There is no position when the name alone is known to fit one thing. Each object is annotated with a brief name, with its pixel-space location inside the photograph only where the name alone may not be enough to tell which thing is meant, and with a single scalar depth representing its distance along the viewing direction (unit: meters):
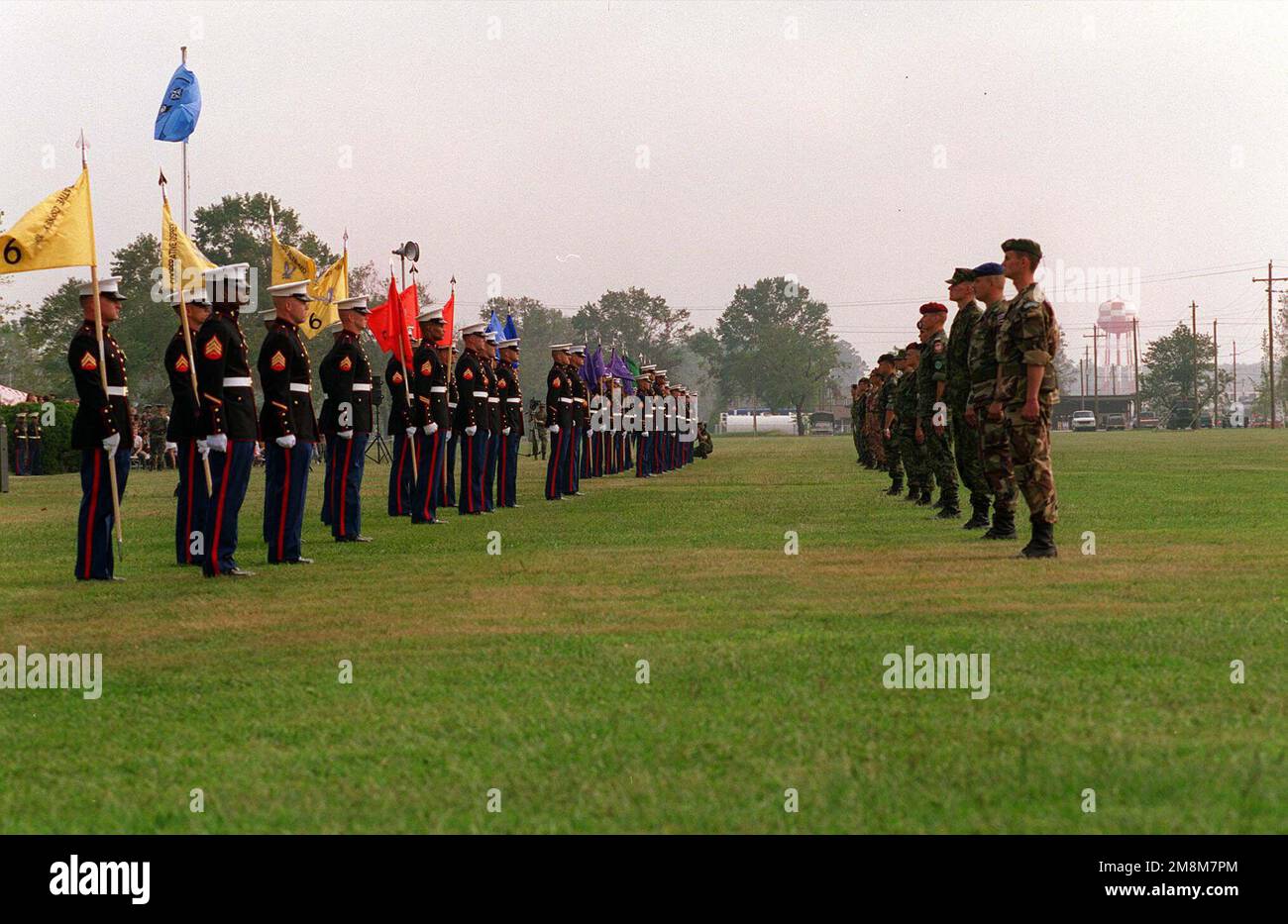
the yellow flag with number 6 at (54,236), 12.94
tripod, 42.38
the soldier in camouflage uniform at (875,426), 31.61
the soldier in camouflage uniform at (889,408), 24.33
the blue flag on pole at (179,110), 16.66
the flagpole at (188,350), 12.95
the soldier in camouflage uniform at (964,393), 15.99
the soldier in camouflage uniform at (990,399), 14.19
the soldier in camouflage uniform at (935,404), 18.20
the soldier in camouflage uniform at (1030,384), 12.89
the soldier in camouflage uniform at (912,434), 20.83
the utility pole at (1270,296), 126.68
